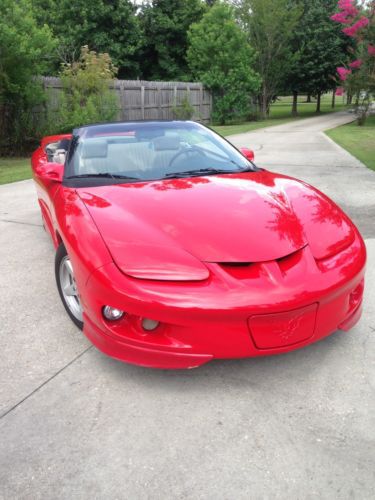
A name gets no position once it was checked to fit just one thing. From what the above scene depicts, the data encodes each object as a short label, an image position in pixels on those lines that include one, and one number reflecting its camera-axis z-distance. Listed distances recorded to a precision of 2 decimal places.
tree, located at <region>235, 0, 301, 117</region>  27.27
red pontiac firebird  2.09
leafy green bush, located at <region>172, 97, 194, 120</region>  20.64
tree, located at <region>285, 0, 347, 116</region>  29.75
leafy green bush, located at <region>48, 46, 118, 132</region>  12.13
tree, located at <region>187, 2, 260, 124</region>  23.83
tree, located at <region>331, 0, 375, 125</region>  18.11
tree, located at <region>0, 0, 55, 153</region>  10.12
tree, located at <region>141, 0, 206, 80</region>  30.50
